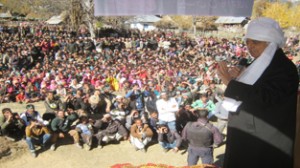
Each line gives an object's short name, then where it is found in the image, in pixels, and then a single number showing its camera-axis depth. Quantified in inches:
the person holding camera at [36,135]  264.0
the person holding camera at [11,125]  273.9
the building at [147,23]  1792.6
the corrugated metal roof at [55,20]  1463.3
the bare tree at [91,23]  883.1
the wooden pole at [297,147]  79.0
